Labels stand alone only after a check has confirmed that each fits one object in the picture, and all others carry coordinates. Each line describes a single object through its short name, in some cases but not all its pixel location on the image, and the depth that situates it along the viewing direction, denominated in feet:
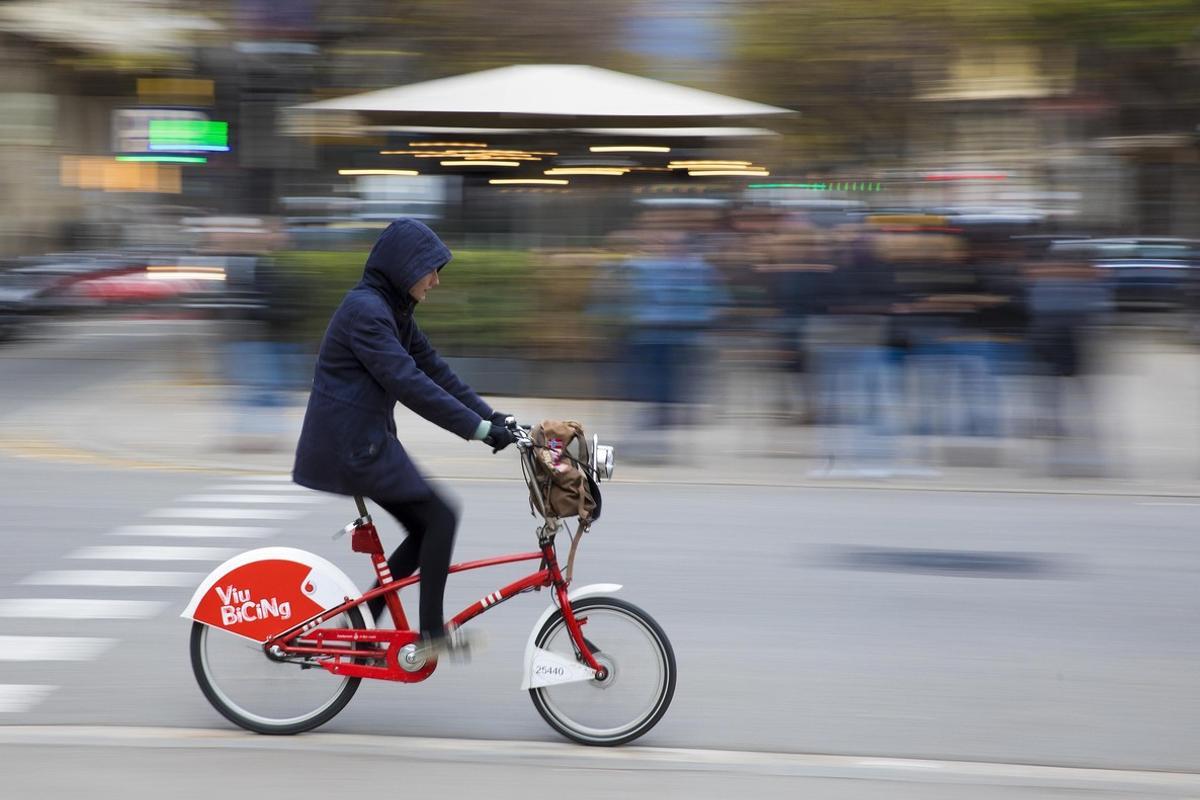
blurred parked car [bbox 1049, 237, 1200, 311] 70.54
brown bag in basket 15.70
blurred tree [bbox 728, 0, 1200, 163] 78.43
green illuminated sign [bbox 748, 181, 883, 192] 73.36
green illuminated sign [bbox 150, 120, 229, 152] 110.42
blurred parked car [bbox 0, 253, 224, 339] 67.05
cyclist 15.64
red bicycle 16.42
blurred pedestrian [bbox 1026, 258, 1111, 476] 35.88
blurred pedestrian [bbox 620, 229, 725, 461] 36.86
